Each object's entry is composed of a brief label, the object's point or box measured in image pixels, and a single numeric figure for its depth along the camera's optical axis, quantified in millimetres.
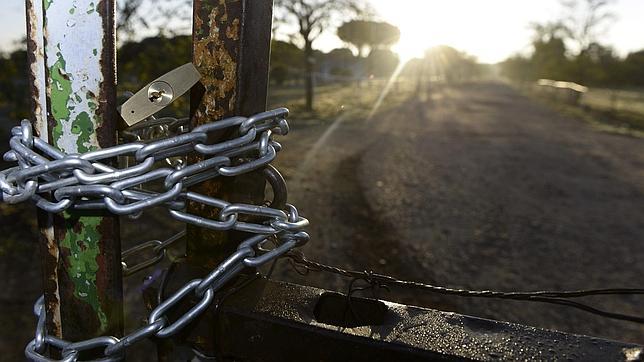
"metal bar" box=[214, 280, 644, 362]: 332
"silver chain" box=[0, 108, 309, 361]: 297
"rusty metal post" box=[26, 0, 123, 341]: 324
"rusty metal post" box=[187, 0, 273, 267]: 338
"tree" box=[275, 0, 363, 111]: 14921
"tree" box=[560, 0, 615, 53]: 29512
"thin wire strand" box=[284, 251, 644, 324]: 389
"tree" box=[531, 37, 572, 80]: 39611
